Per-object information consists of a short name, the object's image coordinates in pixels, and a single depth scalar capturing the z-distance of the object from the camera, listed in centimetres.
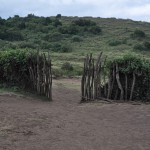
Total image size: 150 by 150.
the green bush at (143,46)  3725
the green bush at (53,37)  4293
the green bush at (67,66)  2697
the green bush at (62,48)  3642
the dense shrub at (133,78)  1584
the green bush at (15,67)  1672
